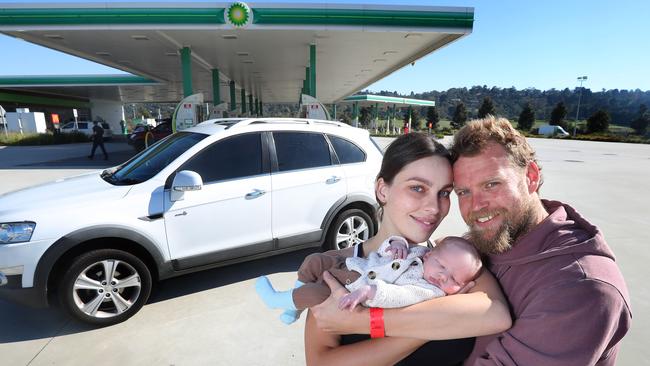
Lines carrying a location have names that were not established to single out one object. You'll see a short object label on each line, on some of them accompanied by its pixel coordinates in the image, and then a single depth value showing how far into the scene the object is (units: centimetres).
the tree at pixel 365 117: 7455
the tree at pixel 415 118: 6962
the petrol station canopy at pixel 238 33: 976
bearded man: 104
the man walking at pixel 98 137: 1466
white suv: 267
